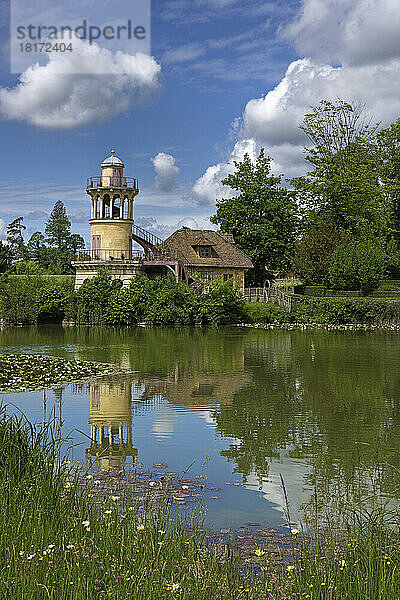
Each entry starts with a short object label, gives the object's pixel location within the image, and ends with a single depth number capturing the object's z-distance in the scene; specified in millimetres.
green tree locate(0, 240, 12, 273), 61672
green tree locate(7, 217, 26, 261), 89375
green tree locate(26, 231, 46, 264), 89688
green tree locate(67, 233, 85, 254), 95375
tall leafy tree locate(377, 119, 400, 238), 61497
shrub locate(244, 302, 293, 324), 44469
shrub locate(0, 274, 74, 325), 45000
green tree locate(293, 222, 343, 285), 50156
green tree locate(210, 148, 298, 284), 54781
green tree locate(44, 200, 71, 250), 95812
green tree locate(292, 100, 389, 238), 55125
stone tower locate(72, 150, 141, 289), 50312
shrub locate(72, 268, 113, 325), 45875
